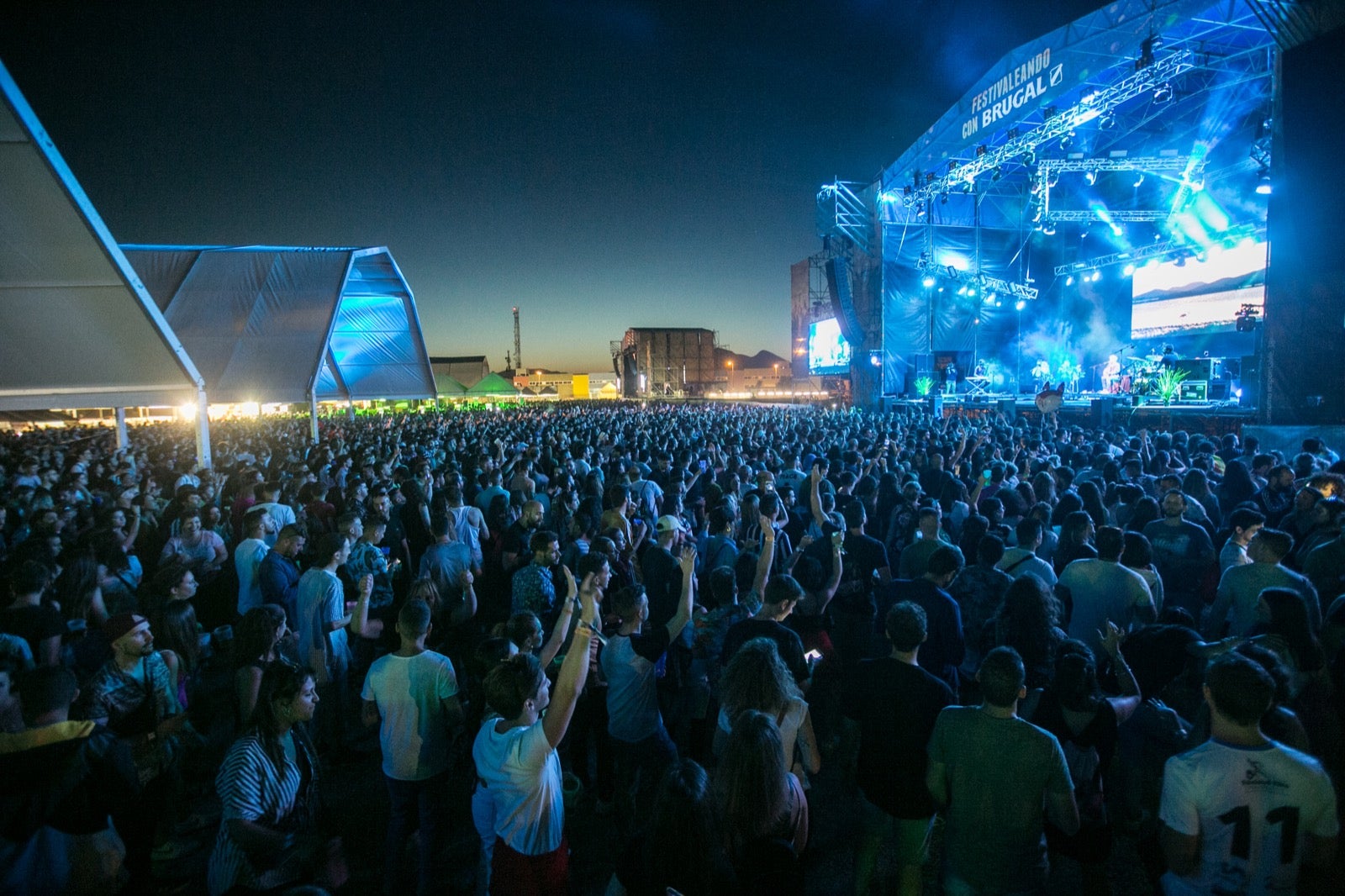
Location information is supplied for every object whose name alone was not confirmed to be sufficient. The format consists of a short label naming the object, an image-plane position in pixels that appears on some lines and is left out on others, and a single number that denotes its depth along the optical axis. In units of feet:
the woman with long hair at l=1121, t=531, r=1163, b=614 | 12.26
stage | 47.29
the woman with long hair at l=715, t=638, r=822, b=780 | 7.38
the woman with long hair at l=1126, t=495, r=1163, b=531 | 16.76
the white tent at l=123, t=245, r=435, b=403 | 55.88
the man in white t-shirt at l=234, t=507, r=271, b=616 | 15.14
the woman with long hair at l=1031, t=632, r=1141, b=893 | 8.21
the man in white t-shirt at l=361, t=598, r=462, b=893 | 9.21
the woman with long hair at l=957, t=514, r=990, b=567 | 16.93
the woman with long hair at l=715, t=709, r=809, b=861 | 5.76
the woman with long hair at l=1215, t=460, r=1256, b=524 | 21.04
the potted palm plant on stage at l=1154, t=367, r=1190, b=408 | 66.18
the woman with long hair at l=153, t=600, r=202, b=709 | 12.01
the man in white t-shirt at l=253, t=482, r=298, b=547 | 18.56
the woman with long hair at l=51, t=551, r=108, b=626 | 12.74
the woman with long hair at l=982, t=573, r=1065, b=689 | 10.43
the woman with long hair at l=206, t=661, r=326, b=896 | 6.94
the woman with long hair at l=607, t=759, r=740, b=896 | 5.17
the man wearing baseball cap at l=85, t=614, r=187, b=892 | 9.43
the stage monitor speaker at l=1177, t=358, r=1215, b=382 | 66.18
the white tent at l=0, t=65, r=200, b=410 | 26.16
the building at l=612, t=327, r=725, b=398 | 271.28
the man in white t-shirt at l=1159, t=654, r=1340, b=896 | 6.00
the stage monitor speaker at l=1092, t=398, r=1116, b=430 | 55.21
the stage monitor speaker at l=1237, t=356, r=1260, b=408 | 55.57
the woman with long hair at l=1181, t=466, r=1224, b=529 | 18.85
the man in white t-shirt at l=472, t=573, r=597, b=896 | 7.31
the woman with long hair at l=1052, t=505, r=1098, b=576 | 14.52
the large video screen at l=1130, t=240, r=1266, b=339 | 68.03
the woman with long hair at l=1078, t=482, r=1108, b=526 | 18.53
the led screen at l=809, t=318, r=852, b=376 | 110.63
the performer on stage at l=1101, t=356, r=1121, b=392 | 83.15
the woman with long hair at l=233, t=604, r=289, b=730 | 9.34
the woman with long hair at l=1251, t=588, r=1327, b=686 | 9.10
